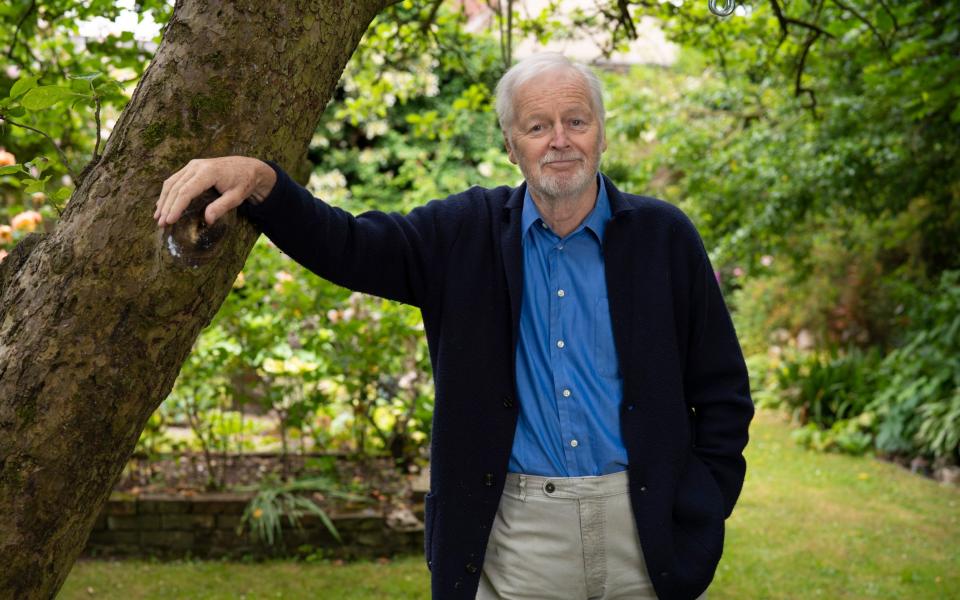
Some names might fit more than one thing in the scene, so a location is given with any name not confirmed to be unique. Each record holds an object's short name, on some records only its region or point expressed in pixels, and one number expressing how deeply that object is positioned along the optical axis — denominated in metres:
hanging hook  2.56
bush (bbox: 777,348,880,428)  9.08
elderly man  2.12
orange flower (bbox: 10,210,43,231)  5.39
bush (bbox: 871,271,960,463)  7.53
